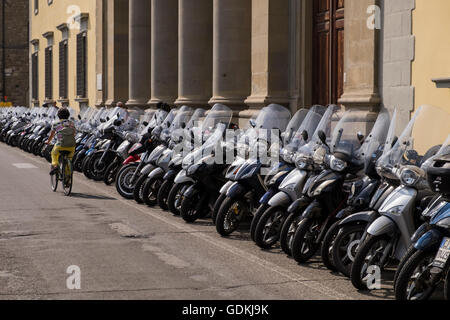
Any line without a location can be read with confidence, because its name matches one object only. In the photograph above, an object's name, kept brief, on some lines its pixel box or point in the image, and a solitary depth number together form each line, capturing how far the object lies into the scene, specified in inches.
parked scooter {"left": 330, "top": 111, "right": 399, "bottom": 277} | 563.8
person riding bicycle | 1132.5
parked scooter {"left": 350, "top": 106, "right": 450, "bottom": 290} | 527.8
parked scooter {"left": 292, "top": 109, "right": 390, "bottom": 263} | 616.7
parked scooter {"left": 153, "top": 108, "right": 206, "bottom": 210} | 921.0
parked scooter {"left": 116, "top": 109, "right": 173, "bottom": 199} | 1063.0
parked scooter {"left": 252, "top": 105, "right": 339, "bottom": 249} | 676.7
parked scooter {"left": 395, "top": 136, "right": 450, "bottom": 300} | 464.8
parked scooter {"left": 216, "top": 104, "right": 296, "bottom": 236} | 752.3
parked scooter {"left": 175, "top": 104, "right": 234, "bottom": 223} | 840.9
